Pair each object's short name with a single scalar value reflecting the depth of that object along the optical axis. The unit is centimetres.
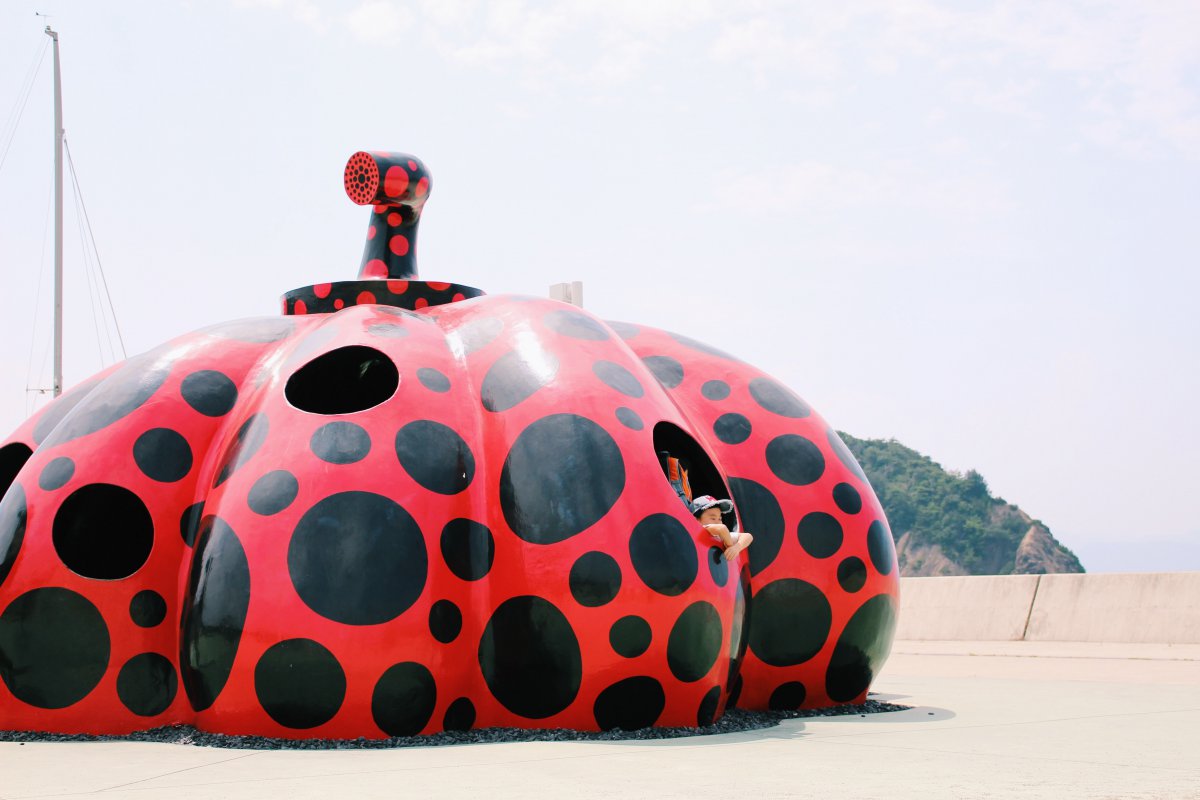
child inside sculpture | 917
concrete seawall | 1855
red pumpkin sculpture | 844
